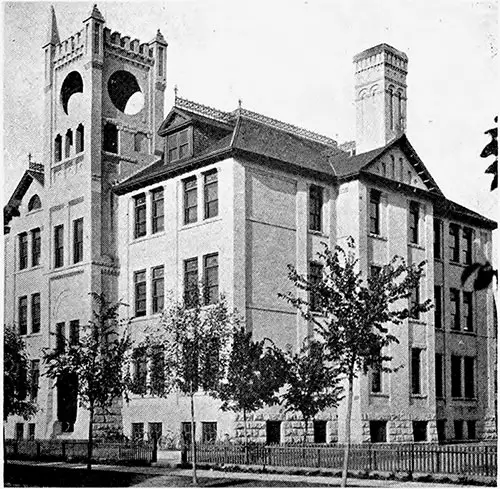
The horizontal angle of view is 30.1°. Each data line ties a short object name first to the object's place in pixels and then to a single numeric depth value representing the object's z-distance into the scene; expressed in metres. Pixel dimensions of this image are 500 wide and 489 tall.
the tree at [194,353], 28.67
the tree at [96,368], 30.80
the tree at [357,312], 24.05
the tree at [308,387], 31.59
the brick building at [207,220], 38.44
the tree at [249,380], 32.16
